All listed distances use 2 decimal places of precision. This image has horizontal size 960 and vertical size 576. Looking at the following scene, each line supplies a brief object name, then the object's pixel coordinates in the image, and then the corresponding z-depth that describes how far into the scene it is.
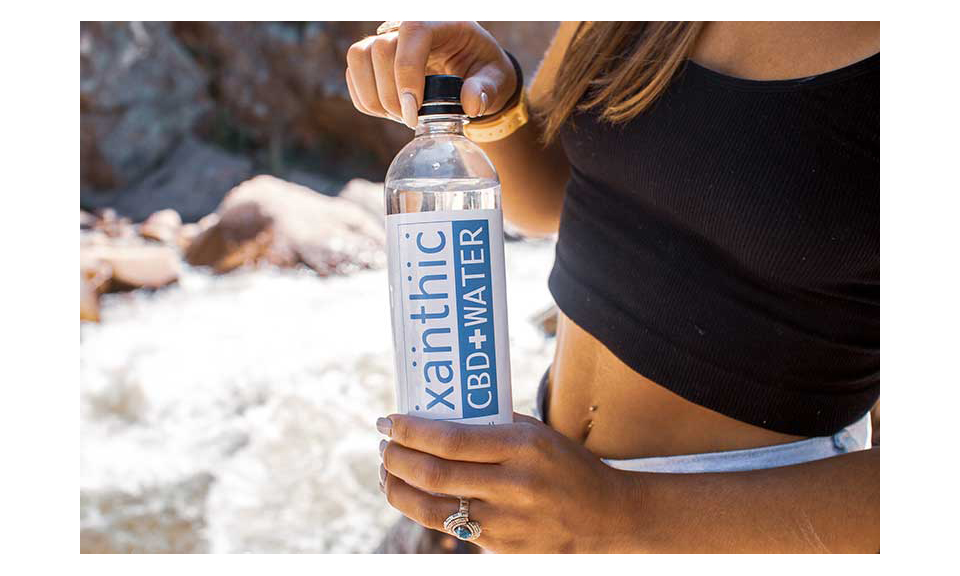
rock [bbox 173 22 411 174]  10.31
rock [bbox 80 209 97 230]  7.99
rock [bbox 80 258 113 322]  5.34
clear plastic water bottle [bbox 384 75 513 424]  0.85
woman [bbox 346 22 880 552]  0.85
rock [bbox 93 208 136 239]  7.88
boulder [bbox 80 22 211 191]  9.40
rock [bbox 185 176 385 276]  6.36
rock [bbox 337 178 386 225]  7.20
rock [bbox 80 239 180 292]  5.87
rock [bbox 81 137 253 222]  8.96
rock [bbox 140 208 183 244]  7.50
